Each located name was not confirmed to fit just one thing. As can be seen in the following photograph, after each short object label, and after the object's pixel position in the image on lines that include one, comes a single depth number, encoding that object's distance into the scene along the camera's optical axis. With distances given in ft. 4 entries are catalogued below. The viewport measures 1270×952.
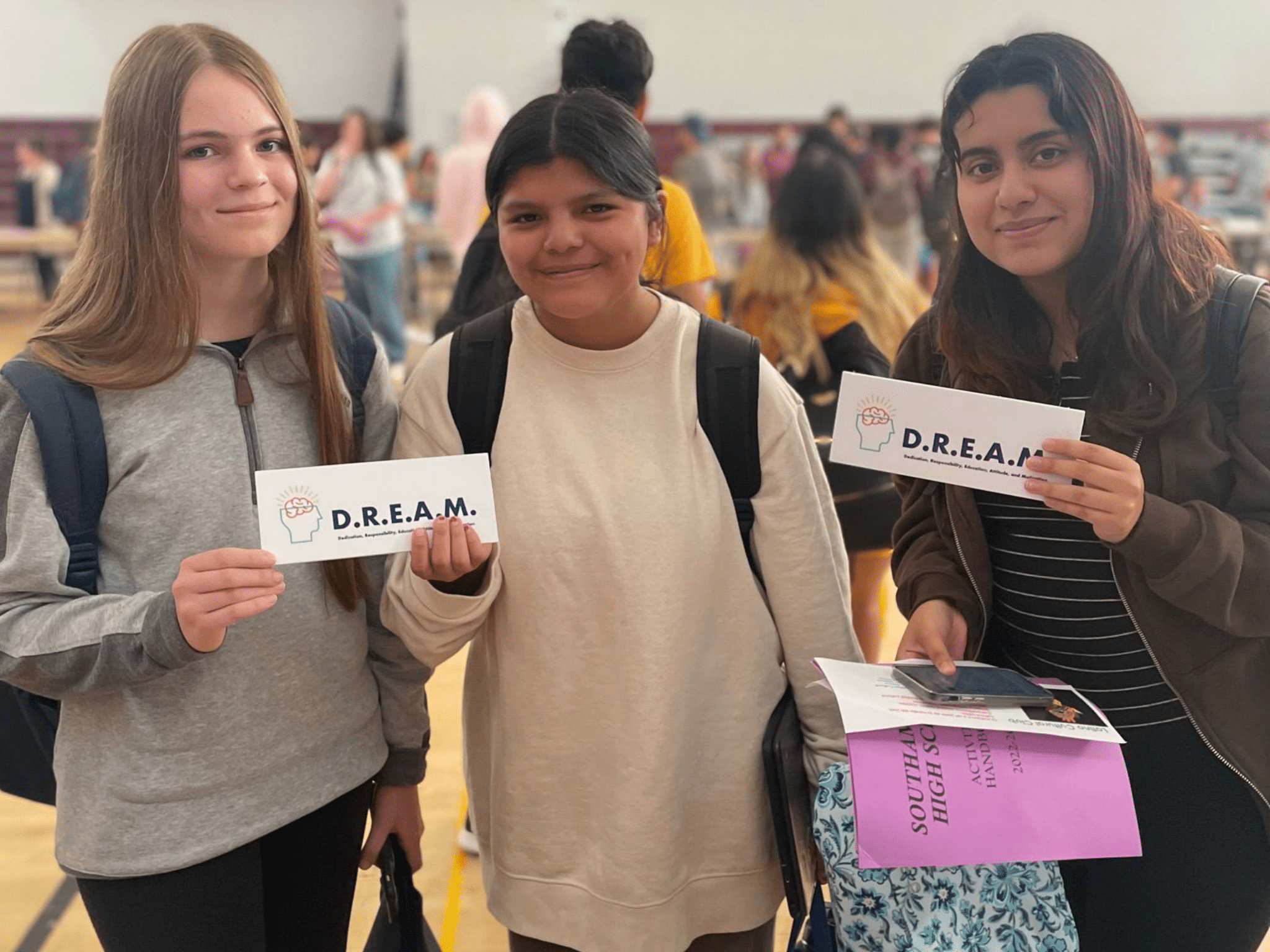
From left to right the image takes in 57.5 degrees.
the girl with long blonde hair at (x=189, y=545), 4.54
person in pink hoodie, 20.98
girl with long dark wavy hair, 4.68
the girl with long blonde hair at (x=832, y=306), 10.09
